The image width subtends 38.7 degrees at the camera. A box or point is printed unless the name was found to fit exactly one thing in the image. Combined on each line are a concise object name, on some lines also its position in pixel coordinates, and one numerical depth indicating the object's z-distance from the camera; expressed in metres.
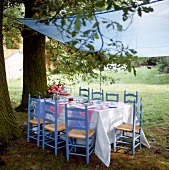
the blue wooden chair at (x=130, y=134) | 3.88
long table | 3.63
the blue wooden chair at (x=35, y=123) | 4.20
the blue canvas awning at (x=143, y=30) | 3.33
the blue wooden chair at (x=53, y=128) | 3.81
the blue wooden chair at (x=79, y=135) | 3.52
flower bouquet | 4.86
